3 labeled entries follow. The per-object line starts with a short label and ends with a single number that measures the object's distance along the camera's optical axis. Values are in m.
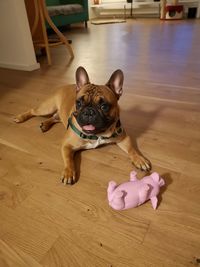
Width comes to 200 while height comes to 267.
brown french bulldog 1.08
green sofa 5.01
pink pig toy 0.92
